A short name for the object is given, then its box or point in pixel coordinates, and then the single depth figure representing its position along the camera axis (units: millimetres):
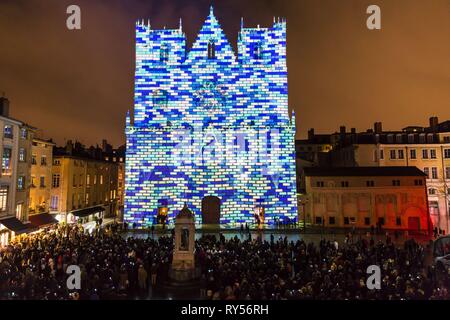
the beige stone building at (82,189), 38062
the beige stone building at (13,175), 26688
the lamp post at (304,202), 38478
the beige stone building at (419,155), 44000
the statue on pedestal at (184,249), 16500
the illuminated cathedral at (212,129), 37500
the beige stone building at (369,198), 37344
